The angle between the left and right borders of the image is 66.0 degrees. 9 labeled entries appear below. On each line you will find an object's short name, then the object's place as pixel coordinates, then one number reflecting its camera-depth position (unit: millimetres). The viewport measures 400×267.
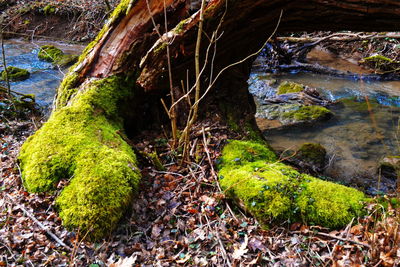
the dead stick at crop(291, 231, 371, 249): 2892
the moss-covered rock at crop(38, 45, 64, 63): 12594
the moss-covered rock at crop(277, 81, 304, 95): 10117
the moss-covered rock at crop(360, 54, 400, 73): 11448
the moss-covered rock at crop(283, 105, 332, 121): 8531
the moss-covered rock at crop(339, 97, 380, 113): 9084
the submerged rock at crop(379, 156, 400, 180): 5914
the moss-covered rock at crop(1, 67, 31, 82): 10203
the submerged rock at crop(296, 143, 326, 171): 6176
